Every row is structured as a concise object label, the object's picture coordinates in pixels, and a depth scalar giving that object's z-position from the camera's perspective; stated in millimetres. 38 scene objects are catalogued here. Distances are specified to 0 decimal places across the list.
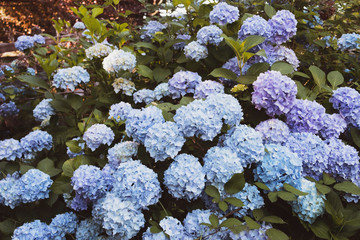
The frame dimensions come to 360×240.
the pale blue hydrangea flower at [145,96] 1963
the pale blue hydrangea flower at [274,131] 1492
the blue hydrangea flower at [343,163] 1418
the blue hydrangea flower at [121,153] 1434
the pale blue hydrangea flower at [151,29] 2553
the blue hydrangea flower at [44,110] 2137
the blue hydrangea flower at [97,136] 1568
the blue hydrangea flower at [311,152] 1432
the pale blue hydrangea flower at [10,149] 1810
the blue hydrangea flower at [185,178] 1208
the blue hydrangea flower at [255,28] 1746
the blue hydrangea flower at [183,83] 1805
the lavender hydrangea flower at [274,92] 1474
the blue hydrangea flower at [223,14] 1989
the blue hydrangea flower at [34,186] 1527
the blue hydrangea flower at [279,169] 1285
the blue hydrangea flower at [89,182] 1327
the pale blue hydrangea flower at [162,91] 1882
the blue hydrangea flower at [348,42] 2262
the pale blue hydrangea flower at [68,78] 1908
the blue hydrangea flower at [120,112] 1780
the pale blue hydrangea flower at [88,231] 1441
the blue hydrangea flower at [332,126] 1605
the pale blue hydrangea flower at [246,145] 1304
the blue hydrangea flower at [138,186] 1205
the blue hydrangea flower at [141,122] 1353
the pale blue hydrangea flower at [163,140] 1245
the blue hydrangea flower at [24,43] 2875
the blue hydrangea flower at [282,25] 1807
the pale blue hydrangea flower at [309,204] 1244
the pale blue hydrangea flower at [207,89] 1677
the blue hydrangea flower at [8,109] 2938
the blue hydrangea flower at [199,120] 1255
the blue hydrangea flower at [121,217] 1173
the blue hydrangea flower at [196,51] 1935
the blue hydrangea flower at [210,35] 1907
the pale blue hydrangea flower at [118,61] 1951
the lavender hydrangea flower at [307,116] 1581
